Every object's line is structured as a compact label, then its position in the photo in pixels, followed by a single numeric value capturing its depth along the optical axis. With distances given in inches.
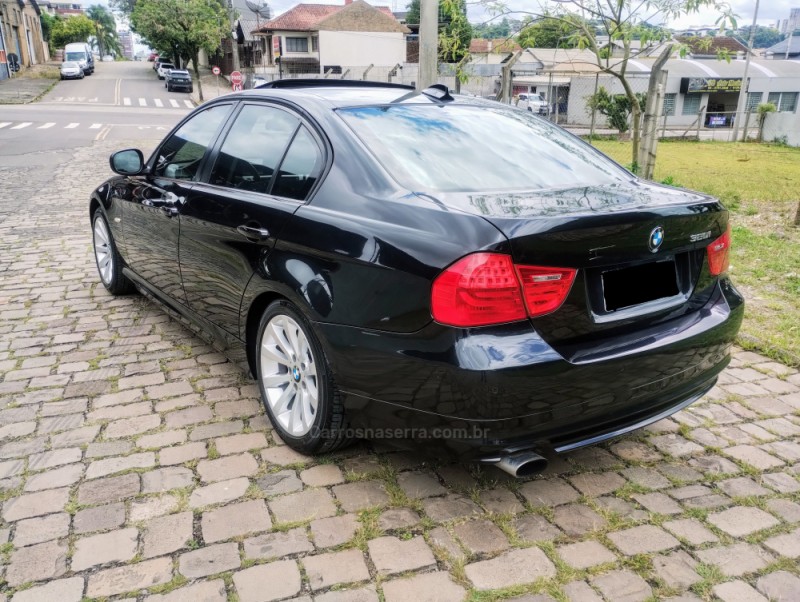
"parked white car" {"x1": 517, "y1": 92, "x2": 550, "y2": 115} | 1287.8
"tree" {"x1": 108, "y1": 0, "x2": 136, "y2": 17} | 3894.7
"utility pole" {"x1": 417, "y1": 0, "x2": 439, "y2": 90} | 313.5
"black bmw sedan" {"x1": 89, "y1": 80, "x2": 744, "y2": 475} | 90.5
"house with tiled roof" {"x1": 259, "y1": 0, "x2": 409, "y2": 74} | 2250.2
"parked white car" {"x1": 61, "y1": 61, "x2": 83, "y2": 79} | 2057.1
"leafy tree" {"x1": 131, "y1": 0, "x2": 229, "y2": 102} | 2192.4
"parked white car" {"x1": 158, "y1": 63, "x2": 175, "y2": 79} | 2268.9
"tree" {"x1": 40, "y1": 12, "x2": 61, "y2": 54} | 3508.1
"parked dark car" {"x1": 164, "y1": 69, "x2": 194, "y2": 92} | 1872.5
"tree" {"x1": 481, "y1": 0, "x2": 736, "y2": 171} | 291.7
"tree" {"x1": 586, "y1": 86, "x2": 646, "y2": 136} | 1003.3
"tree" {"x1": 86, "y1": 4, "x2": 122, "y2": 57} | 5216.5
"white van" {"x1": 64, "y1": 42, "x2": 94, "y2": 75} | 2288.4
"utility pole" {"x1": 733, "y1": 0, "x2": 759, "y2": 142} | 1012.4
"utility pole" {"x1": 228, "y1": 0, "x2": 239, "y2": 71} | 1535.4
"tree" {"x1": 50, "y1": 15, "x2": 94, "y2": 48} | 3797.2
